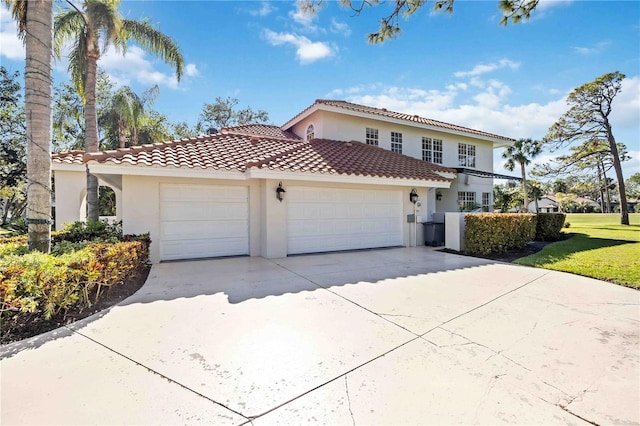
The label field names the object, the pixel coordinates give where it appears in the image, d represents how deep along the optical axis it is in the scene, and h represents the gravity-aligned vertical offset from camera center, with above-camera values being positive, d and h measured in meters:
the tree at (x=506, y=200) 27.73 +1.20
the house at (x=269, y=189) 8.70 +0.91
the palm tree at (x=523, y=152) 26.84 +5.71
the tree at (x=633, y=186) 58.22 +5.67
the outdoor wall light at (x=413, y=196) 12.71 +0.74
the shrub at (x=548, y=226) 14.42 -0.78
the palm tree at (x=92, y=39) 10.55 +7.08
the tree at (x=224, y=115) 32.93 +11.77
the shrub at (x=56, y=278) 3.88 -0.99
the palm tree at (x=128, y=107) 18.70 +7.29
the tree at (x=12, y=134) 14.48 +5.52
